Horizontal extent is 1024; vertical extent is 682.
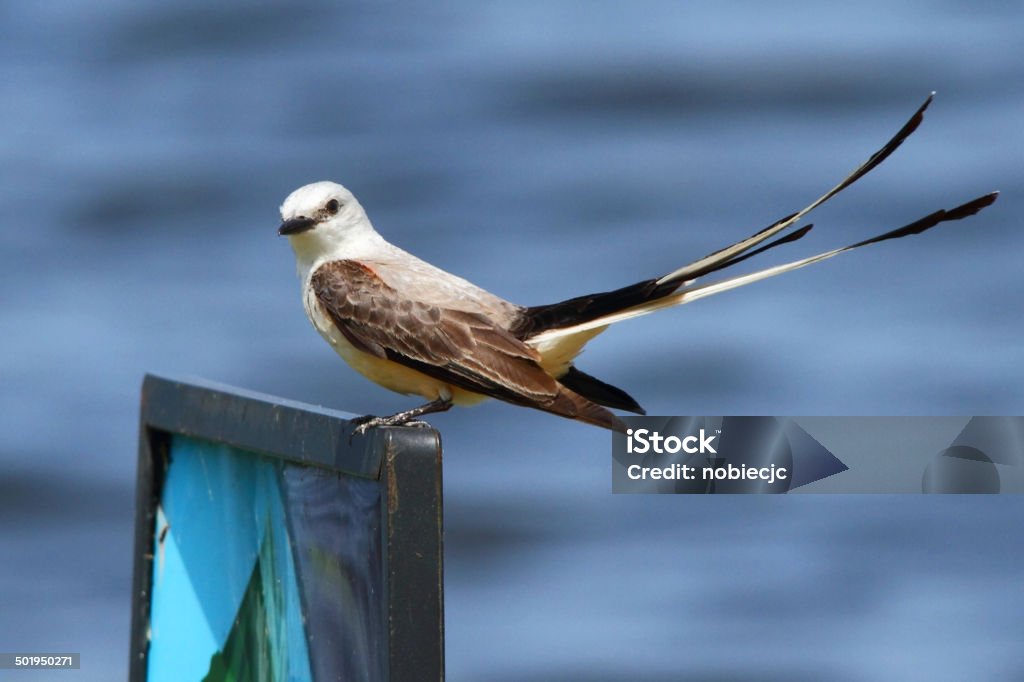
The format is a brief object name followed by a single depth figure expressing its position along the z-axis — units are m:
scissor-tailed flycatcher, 8.12
